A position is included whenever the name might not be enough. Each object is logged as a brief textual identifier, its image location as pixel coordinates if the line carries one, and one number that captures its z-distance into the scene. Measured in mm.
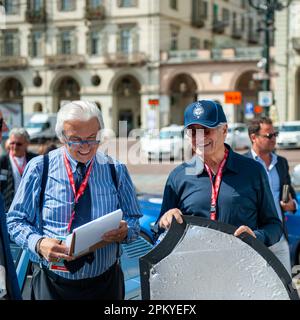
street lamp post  18256
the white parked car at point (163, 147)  23547
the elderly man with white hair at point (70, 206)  2732
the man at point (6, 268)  2473
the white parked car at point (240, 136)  30134
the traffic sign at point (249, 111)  27242
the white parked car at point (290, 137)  29750
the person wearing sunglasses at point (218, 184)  2787
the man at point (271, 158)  4738
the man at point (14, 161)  6125
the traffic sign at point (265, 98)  19344
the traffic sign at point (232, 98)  19927
